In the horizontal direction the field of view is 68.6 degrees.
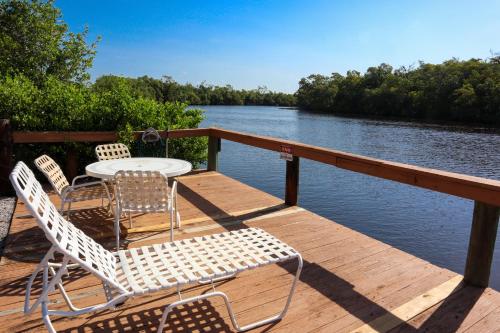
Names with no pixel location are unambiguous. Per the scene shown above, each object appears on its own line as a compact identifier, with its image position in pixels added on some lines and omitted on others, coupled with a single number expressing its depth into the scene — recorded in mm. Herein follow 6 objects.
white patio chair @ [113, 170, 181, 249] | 2793
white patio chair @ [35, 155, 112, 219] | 3207
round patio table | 3217
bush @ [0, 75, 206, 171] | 5383
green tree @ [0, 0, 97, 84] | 15742
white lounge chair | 1553
